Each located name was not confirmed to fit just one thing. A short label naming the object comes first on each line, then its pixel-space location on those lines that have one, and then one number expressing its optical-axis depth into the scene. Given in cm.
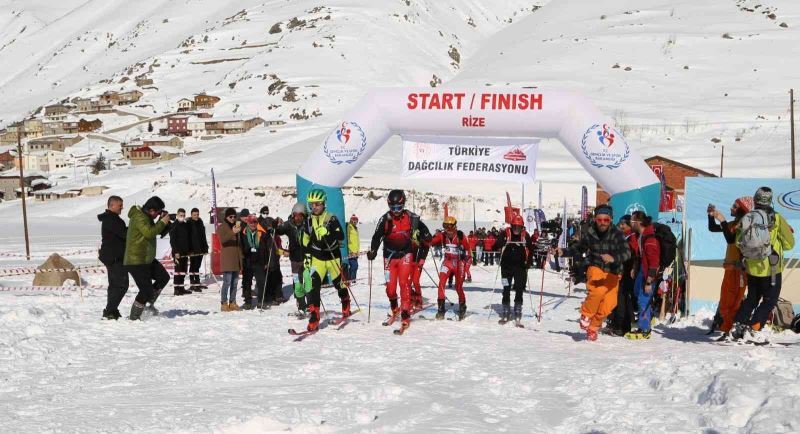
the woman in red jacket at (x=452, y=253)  1117
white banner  1588
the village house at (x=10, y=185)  8588
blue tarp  1162
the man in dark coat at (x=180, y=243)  1448
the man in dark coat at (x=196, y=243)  1466
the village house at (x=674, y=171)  4412
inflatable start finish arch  1454
